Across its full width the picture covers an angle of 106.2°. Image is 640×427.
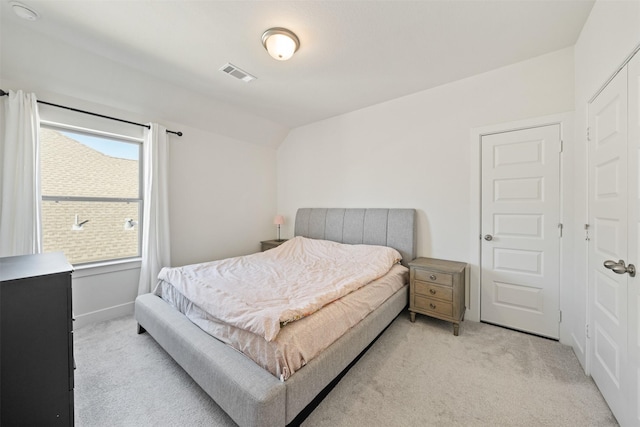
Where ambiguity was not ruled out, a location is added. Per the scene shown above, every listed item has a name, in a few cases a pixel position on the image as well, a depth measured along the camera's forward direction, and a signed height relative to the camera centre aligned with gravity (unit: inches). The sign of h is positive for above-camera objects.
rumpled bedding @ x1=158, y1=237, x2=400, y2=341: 58.7 -24.0
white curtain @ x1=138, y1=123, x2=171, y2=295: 114.0 +0.8
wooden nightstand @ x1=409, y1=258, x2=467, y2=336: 93.6 -31.0
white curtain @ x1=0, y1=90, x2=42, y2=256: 81.9 +11.5
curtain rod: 87.5 +40.7
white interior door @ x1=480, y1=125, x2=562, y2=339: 89.9 -6.2
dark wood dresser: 34.1 -20.7
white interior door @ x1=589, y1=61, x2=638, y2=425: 52.2 -5.6
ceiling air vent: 96.9 +58.5
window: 97.0 +7.2
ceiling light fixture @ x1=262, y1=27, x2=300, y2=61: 75.5 +54.5
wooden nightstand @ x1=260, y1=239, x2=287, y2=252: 162.6 -21.9
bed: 47.1 -36.2
